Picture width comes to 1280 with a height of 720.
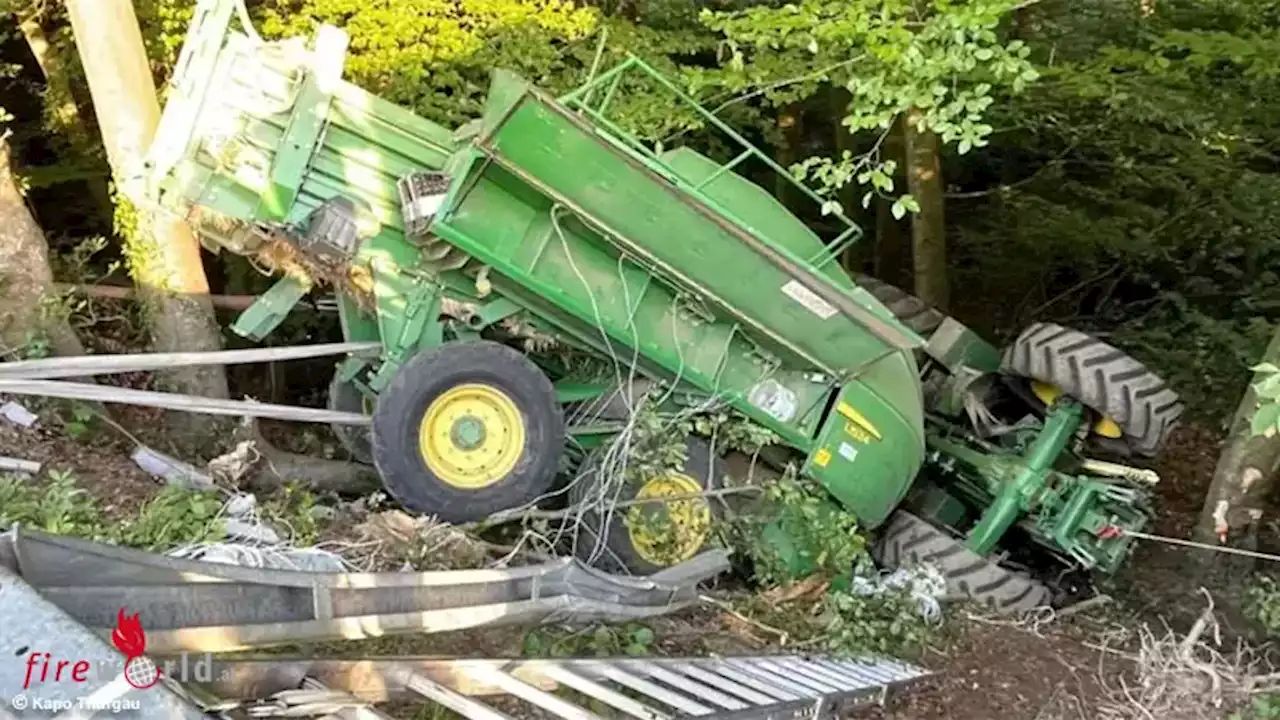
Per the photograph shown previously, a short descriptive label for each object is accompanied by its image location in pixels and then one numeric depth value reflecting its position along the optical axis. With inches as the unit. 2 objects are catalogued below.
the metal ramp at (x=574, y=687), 136.0
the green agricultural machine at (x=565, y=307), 228.7
